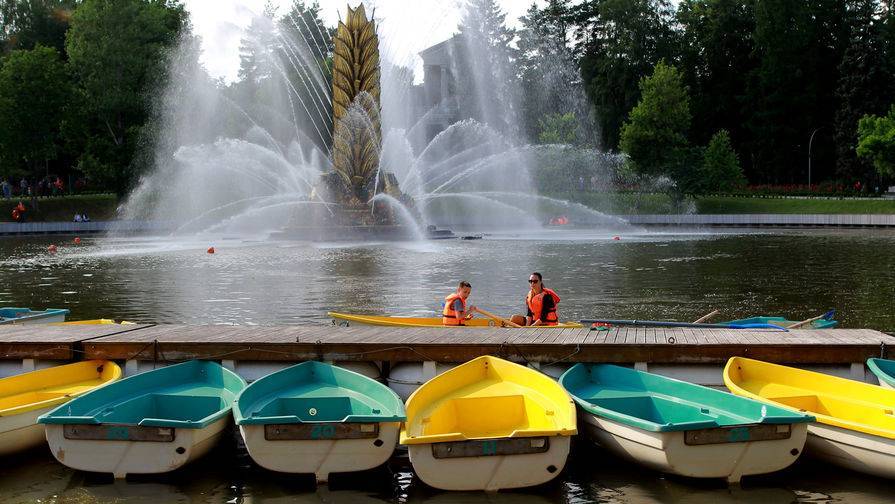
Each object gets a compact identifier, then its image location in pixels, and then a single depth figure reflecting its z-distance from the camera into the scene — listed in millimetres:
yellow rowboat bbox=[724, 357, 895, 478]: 11203
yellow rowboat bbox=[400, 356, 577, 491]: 10961
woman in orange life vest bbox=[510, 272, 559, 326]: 17594
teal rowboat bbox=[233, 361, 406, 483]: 11344
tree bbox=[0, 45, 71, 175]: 77812
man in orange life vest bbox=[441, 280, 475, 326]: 17562
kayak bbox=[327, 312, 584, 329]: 18219
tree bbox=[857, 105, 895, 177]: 77438
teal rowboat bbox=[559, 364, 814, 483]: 11125
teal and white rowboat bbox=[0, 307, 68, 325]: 20000
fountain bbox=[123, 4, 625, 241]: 53531
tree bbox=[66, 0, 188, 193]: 85125
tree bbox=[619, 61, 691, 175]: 86562
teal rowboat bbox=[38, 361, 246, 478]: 11539
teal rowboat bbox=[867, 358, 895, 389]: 13148
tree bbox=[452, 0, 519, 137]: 109500
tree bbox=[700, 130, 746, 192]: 88375
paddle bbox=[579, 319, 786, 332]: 17781
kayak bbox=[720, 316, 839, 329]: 18297
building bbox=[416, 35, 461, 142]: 105438
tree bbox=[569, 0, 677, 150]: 104625
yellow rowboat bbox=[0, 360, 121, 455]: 12234
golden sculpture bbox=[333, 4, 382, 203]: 53281
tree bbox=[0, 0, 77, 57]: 99000
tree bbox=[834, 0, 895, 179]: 91625
